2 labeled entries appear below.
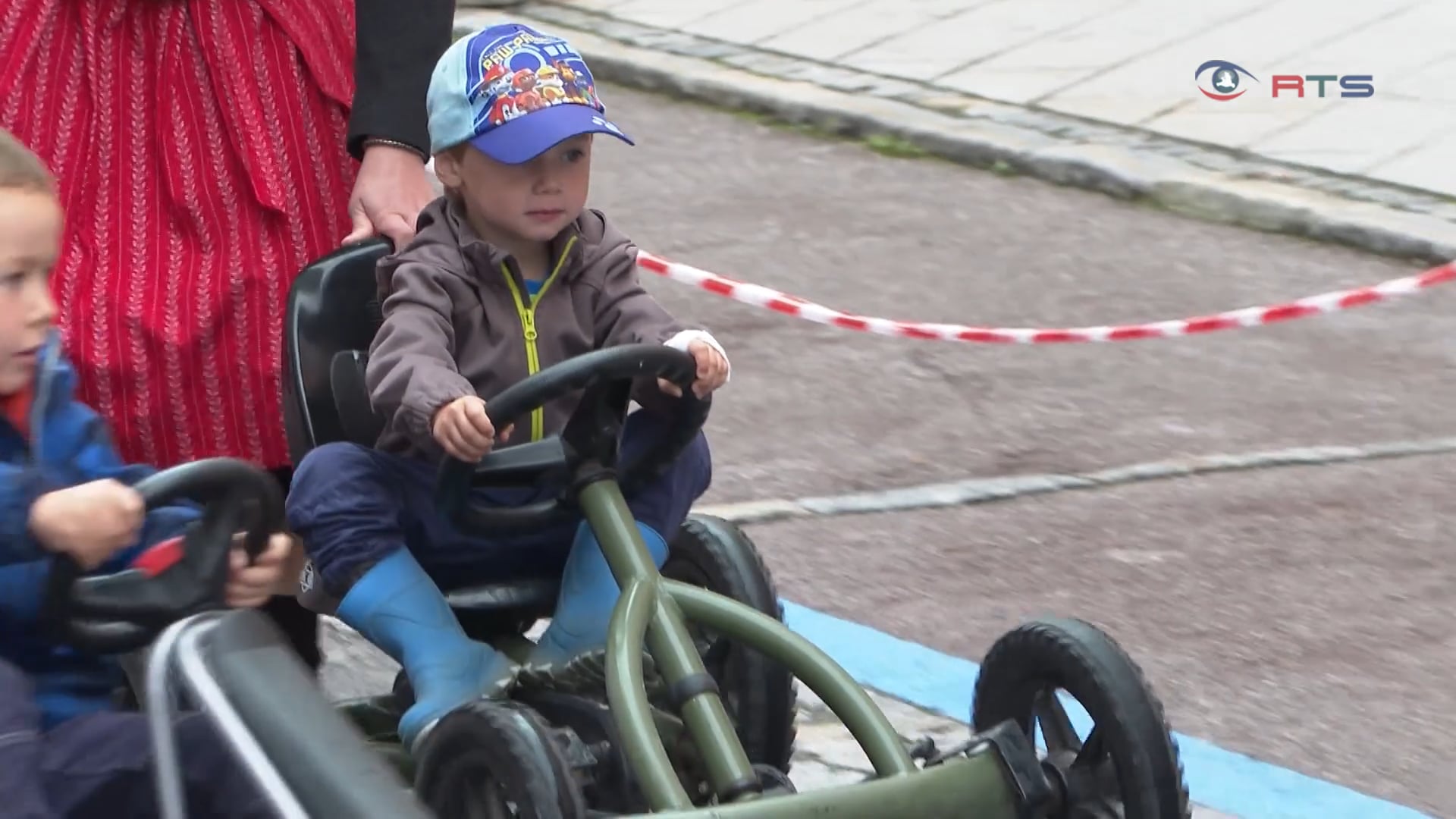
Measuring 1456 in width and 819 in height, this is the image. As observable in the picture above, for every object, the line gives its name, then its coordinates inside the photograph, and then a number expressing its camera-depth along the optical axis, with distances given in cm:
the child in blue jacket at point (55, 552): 529
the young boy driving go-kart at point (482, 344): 704
